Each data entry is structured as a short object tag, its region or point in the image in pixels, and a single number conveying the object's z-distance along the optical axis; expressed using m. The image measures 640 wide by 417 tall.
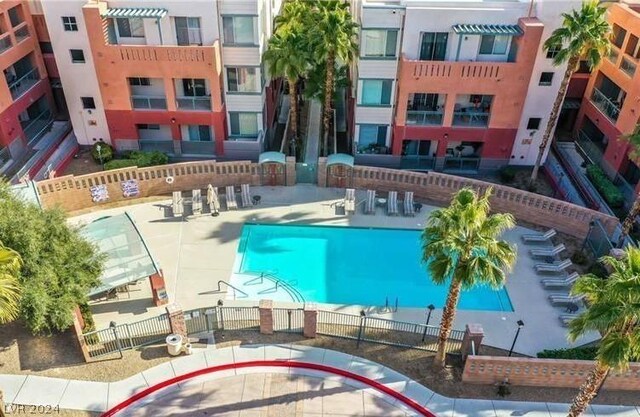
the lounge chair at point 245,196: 30.35
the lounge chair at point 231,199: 30.05
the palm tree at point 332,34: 29.06
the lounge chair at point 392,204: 30.09
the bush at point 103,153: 33.91
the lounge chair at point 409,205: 30.11
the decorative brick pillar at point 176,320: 20.52
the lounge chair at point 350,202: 30.05
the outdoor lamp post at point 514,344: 21.16
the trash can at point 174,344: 20.52
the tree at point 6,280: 13.82
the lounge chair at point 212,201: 29.47
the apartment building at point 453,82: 30.11
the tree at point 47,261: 18.52
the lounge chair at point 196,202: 29.52
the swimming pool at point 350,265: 24.83
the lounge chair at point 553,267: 25.88
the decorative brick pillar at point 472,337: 20.06
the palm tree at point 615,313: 12.69
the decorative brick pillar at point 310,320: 20.84
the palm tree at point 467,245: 16.31
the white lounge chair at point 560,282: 25.05
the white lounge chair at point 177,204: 29.19
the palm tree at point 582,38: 26.73
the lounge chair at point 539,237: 27.92
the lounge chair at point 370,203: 30.19
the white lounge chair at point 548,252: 26.88
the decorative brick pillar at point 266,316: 20.83
